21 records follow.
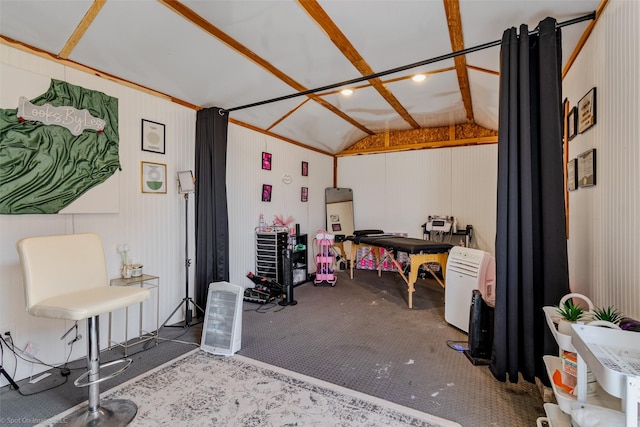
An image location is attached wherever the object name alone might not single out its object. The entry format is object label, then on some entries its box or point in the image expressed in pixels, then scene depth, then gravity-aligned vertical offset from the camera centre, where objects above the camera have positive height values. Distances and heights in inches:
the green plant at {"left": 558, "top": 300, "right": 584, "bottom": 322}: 57.3 -19.1
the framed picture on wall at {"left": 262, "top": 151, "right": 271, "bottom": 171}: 190.7 +33.3
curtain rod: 78.4 +48.0
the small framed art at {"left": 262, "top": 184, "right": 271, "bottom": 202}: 190.9 +13.0
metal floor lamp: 129.3 -12.1
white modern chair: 66.9 -19.6
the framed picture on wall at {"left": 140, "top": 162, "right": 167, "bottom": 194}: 123.9 +15.1
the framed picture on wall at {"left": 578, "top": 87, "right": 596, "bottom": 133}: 81.9 +29.3
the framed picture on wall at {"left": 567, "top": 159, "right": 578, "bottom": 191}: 100.5 +13.1
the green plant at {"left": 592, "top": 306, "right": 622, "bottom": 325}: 55.4 -19.1
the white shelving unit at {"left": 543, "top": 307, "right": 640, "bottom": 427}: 36.0 -20.8
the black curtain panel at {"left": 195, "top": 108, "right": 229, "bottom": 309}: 137.4 +4.3
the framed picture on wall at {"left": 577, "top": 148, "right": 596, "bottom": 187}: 82.7 +13.0
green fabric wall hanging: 88.7 +18.9
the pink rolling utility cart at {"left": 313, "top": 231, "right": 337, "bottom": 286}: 199.8 -31.9
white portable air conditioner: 118.0 -27.3
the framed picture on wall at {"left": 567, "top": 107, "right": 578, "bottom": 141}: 99.2 +30.4
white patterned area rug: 72.1 -49.0
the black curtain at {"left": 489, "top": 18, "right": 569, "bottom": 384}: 79.2 +2.8
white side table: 107.8 -38.1
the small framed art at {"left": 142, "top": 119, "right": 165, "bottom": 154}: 123.9 +32.0
